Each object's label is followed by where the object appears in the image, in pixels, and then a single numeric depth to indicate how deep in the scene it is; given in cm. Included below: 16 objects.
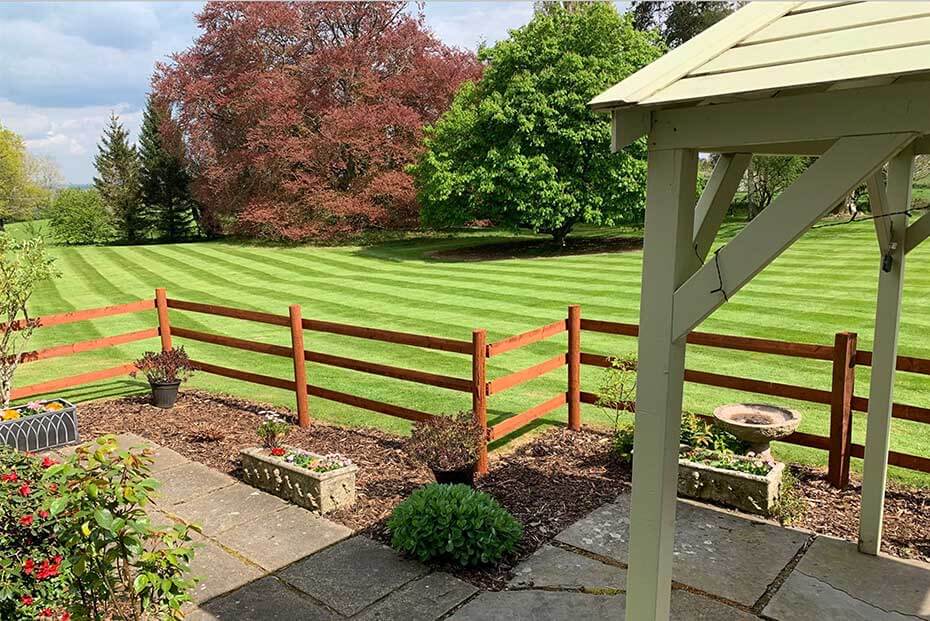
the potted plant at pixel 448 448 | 513
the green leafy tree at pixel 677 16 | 3500
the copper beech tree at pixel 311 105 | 3002
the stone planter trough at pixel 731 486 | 487
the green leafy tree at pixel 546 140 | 2272
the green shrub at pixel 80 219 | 3487
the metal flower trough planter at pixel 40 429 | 641
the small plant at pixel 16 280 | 689
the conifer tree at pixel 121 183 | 3684
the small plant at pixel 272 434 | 593
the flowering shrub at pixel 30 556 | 316
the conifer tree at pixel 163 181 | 3750
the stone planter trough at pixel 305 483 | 515
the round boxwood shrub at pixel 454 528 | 427
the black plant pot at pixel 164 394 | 795
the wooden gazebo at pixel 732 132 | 221
